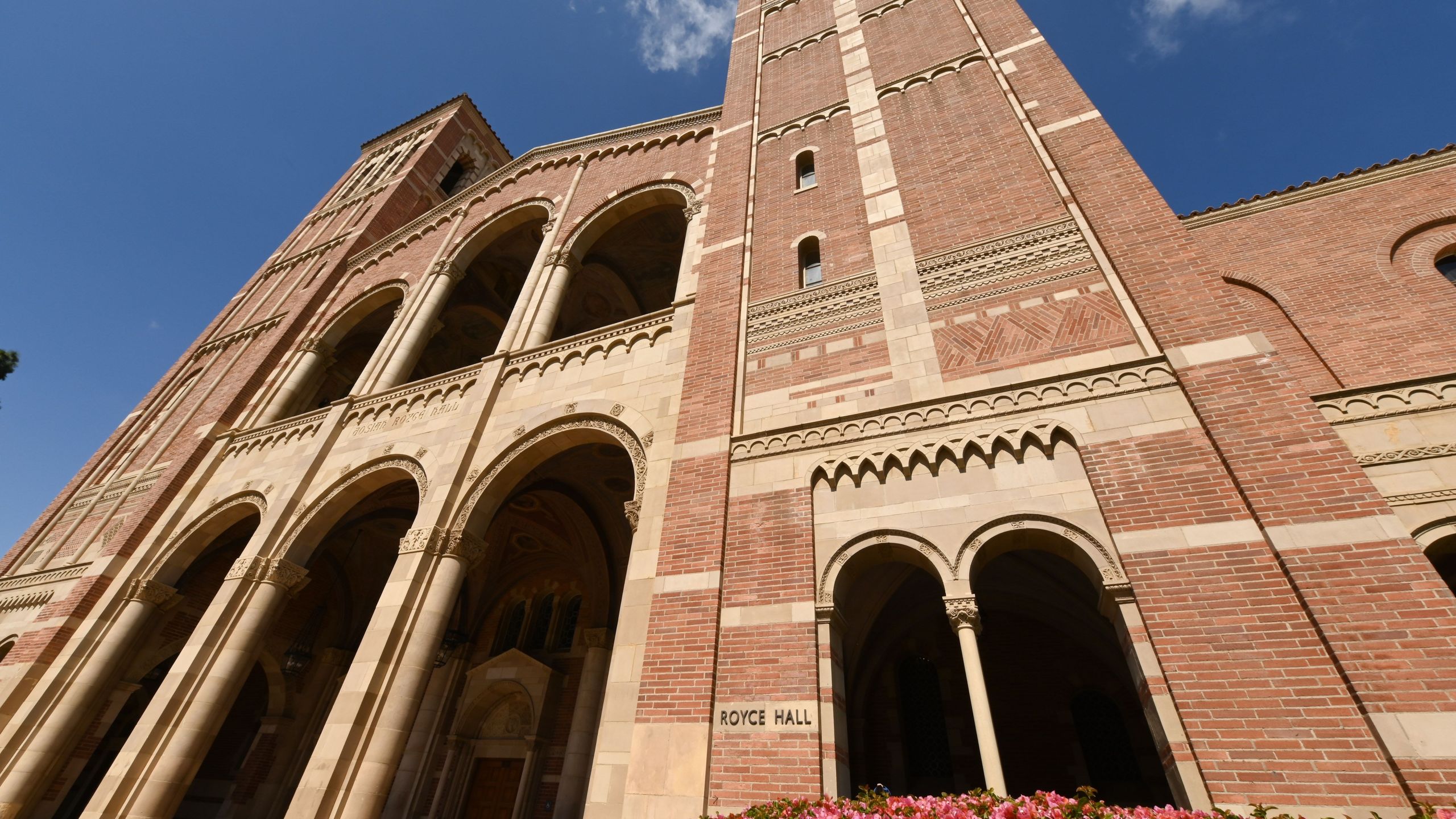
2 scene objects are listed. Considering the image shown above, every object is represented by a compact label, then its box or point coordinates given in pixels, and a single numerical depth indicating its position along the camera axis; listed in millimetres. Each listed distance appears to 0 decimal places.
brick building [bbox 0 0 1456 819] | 4742
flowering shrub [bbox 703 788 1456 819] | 3471
